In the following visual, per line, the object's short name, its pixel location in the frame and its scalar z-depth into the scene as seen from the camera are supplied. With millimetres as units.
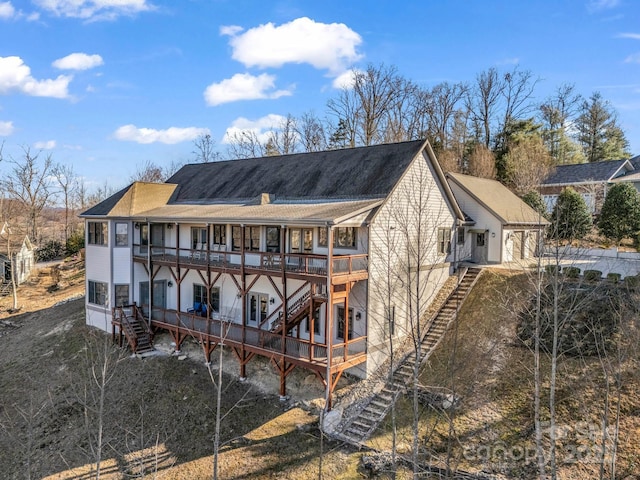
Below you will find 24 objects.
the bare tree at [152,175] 62500
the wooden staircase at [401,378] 14836
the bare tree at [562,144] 47781
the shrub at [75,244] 45812
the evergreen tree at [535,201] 30998
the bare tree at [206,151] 57909
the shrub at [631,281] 17531
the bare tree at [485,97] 49312
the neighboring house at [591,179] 36403
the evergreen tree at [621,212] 28359
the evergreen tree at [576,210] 28594
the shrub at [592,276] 20281
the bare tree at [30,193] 44562
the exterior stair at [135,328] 21188
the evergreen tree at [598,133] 50219
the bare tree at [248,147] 53156
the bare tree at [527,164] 36969
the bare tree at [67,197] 53125
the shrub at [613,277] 19609
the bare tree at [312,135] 50538
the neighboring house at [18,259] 37531
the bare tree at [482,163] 39656
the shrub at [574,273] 20678
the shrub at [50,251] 49825
